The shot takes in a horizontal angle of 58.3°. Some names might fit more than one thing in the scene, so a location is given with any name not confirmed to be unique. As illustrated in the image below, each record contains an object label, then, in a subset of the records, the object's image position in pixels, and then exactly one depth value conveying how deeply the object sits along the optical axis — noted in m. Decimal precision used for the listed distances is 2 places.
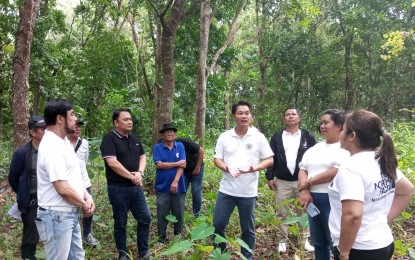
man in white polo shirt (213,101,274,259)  3.79
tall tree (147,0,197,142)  6.21
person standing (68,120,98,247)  4.59
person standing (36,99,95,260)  2.62
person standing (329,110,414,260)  2.02
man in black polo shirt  3.95
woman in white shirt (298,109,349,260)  3.21
